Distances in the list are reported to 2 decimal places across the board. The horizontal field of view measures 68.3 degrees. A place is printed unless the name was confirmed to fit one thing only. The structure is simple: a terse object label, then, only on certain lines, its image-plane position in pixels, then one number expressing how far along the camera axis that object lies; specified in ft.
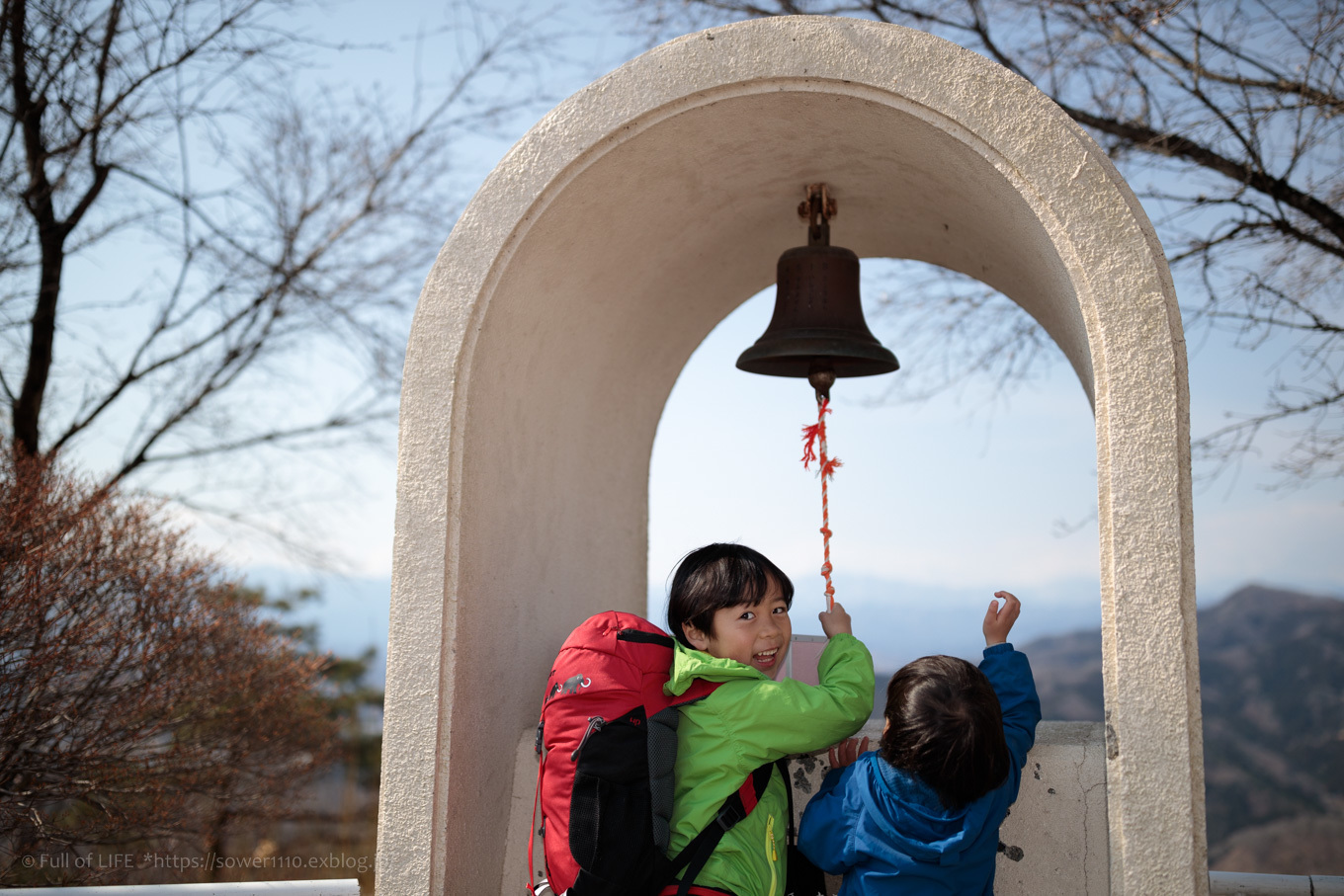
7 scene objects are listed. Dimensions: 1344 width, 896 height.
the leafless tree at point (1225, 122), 15.23
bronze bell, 10.55
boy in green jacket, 7.31
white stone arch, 7.06
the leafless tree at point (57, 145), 18.66
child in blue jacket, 6.73
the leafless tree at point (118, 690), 12.32
